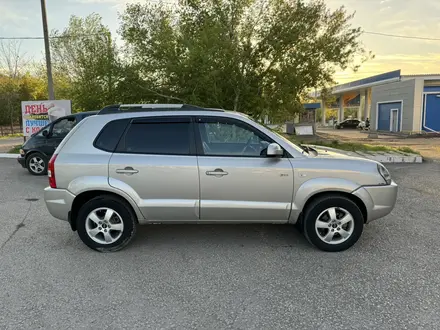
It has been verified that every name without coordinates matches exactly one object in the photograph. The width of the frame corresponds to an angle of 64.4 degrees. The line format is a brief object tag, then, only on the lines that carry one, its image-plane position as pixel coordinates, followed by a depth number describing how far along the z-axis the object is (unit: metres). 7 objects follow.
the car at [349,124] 44.88
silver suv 4.09
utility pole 14.54
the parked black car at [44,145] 9.61
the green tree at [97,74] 12.91
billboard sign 13.93
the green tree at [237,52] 12.09
